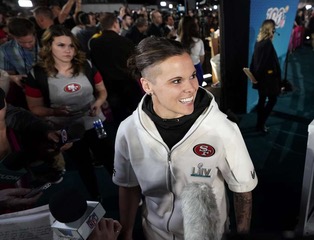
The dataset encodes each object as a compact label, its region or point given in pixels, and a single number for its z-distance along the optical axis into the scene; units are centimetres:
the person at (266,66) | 339
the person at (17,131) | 114
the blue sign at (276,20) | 400
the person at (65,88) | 210
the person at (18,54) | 258
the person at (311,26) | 963
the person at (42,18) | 339
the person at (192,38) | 409
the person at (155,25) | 539
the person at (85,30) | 449
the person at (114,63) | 317
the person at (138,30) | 454
